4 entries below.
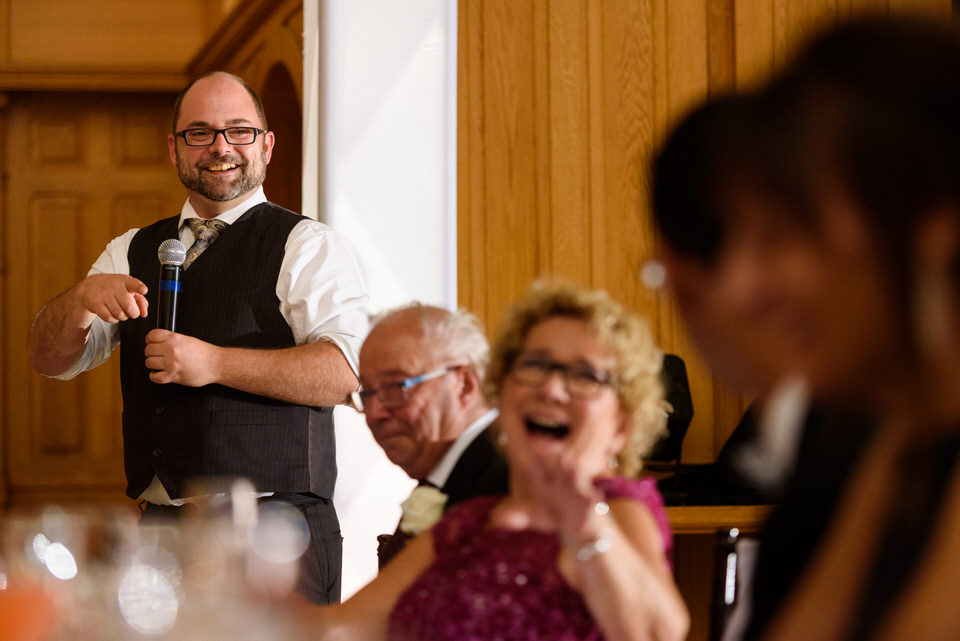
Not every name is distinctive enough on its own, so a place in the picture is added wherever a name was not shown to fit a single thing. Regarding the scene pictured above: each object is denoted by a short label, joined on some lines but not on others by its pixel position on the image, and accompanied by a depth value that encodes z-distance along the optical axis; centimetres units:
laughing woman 467
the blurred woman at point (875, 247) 199
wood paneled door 860
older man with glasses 497
